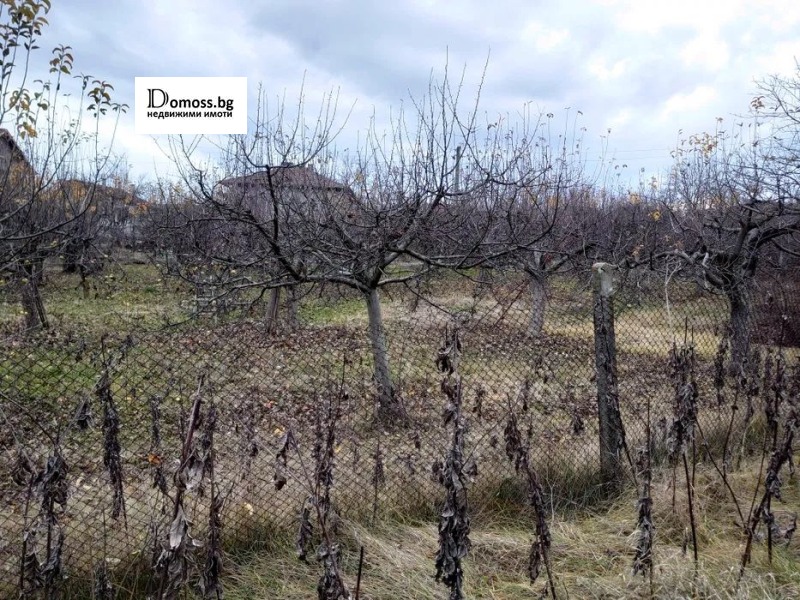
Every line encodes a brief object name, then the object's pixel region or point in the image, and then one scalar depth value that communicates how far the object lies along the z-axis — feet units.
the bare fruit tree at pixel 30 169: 11.37
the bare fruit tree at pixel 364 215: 14.57
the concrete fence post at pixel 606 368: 10.14
